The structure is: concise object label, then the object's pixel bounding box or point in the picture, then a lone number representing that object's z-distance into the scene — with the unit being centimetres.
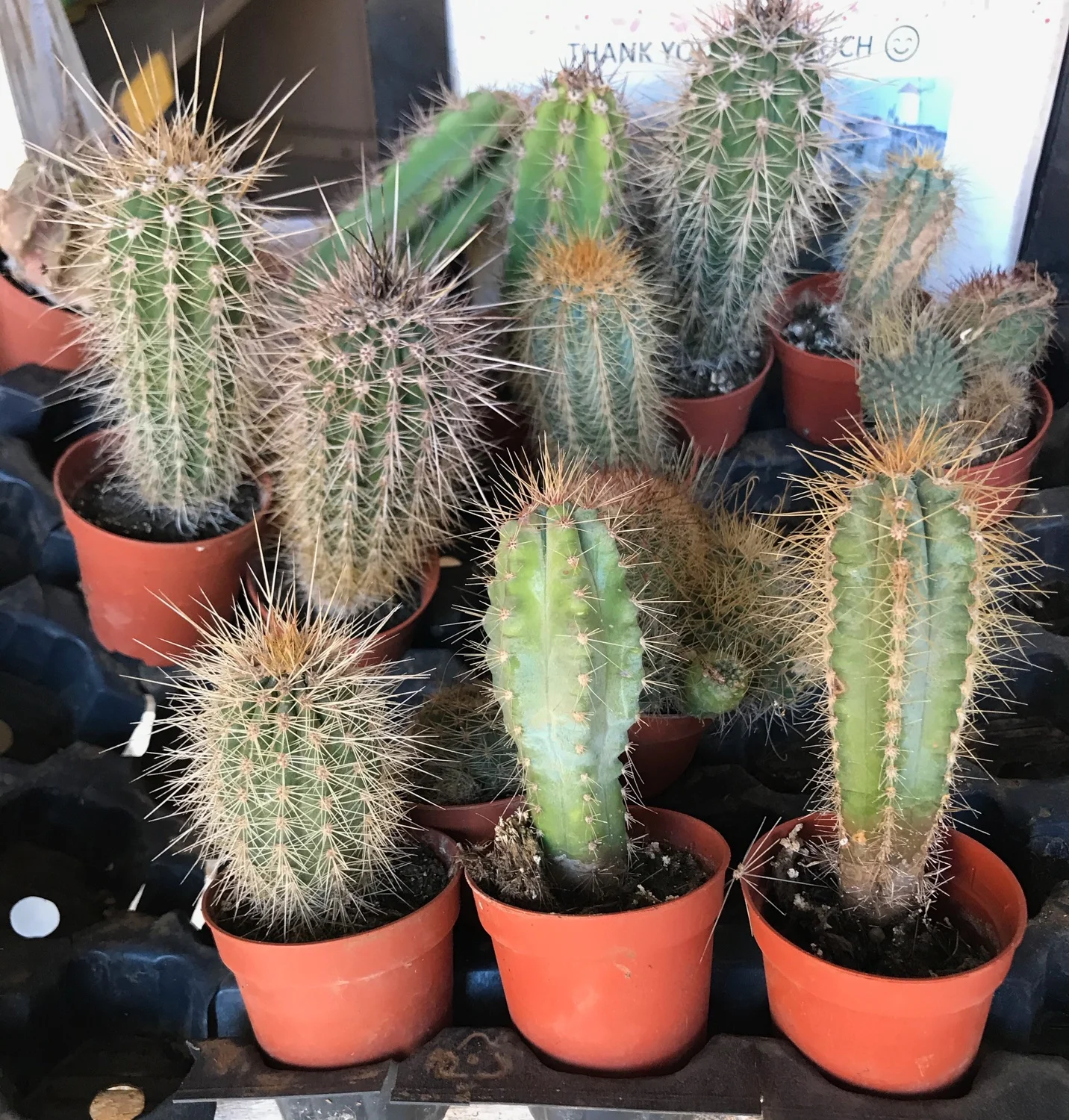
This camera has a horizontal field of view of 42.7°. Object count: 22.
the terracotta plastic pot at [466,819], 37
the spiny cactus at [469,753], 38
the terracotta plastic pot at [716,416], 49
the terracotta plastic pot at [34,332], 52
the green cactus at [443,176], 47
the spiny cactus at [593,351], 42
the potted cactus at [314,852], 33
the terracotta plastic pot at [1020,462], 45
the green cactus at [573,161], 44
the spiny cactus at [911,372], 43
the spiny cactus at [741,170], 45
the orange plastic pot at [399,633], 42
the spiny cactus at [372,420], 39
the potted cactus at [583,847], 31
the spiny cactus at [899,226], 47
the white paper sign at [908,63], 53
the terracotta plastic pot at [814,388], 50
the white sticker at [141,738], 44
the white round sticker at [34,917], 40
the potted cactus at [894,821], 29
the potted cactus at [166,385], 40
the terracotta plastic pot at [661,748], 39
